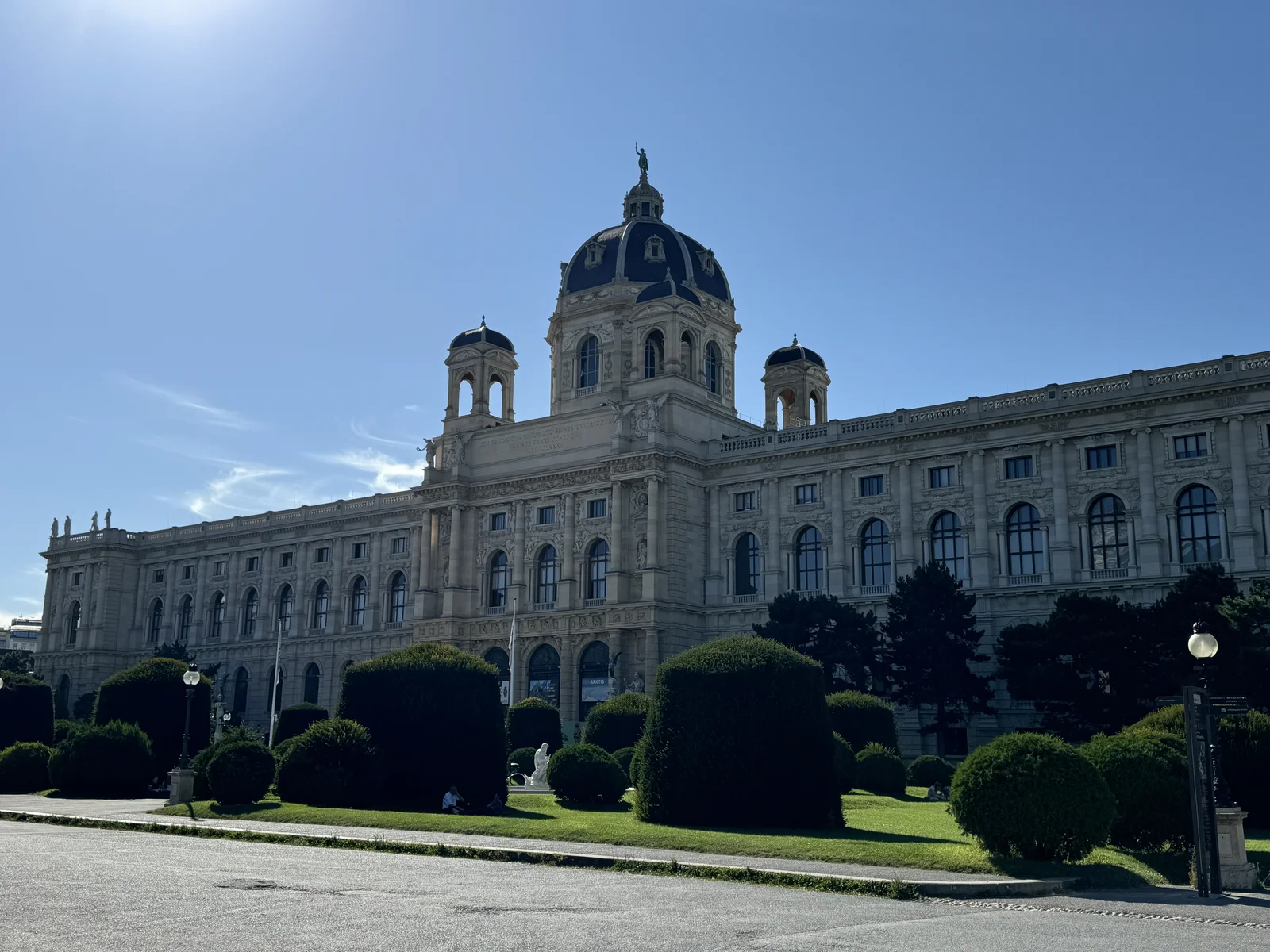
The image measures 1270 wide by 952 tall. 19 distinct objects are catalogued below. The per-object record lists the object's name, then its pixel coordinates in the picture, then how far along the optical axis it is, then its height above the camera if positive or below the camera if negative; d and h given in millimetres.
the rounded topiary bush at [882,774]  39750 -1070
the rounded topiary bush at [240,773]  32531 -1054
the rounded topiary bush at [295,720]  48219 +513
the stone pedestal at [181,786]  33691 -1481
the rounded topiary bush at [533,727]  52469 +378
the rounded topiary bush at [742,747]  26797 -168
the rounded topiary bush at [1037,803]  20719 -1006
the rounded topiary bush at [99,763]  38875 -1040
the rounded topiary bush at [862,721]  43812 +676
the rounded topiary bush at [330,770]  32219 -933
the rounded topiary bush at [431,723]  33031 +316
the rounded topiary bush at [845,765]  33844 -697
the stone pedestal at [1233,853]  19156 -1654
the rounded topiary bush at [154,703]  42500 +947
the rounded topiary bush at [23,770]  42562 -1366
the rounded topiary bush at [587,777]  34562 -1100
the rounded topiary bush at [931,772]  43125 -1070
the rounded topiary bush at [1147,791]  22578 -851
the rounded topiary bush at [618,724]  43469 +461
